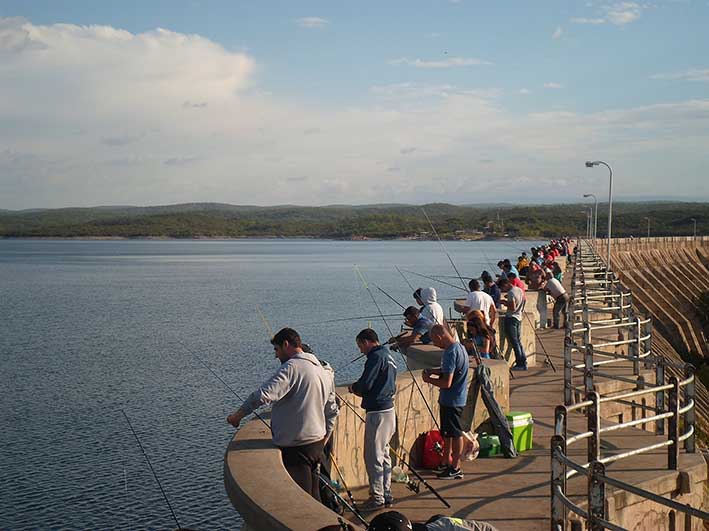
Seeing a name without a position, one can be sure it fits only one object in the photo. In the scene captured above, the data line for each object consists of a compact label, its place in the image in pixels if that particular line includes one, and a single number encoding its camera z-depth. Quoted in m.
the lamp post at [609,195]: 39.22
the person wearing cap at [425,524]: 3.98
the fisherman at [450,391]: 8.11
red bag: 8.96
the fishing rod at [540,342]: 15.02
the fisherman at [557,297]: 19.05
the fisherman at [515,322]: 14.55
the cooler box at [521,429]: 9.46
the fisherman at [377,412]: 7.27
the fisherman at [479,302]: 13.63
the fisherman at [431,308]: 11.94
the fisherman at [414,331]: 11.39
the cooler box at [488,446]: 9.34
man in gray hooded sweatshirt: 6.23
